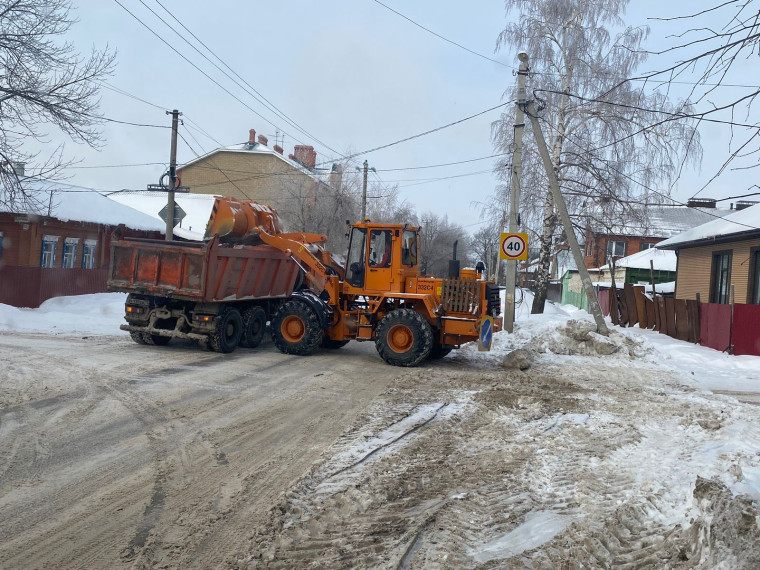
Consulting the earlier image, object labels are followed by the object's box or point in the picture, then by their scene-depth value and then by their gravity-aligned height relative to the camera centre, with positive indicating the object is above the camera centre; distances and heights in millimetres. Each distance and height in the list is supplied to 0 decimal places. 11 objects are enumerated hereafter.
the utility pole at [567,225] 16281 +1941
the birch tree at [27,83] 13672 +3562
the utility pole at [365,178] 32569 +5360
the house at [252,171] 44450 +7694
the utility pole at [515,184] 16906 +2942
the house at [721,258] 19344 +1942
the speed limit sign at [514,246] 16062 +1286
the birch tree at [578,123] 23516 +6421
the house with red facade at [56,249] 20841 +385
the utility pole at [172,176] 21891 +3033
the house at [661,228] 51750 +6709
